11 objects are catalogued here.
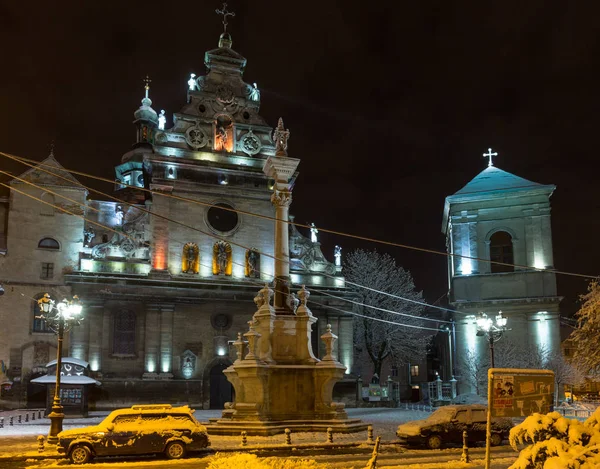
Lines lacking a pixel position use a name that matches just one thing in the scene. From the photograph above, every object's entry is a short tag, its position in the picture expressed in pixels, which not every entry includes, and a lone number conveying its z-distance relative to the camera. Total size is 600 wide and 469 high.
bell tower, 46.31
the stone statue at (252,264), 46.50
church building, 42.41
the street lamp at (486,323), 28.47
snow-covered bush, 7.38
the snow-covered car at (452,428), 20.31
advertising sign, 9.38
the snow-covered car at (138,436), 17.80
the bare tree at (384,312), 55.03
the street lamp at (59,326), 21.47
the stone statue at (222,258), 46.03
